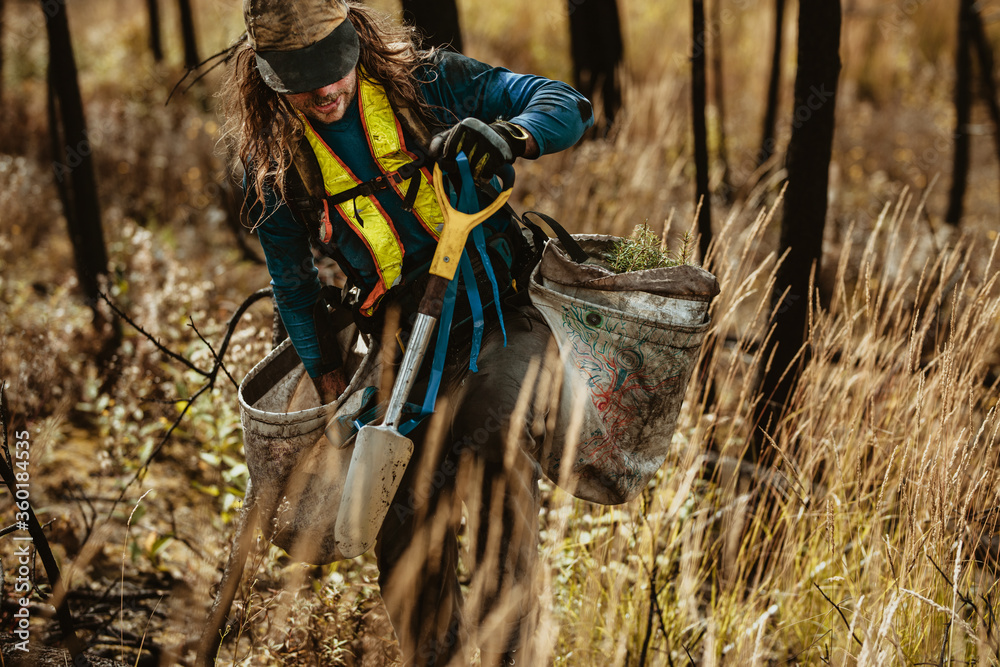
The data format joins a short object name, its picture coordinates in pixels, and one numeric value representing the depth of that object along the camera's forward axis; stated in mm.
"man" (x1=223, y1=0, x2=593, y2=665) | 3445
